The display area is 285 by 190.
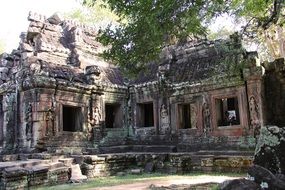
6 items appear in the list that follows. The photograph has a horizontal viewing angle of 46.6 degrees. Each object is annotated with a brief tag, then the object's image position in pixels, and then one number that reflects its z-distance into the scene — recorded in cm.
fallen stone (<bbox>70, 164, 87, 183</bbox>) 944
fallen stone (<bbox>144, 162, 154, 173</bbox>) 1137
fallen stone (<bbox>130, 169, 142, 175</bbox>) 1105
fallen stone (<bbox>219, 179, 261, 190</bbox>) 436
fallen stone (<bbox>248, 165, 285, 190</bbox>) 430
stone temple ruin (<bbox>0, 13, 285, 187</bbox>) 1142
